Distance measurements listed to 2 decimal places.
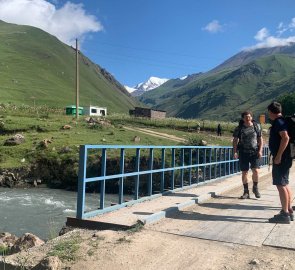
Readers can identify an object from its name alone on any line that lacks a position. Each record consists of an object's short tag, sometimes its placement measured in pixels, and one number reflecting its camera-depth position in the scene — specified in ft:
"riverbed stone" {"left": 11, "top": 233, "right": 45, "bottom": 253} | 14.39
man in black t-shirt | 15.13
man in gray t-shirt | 20.37
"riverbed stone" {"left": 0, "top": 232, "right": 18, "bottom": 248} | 17.12
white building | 191.49
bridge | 13.74
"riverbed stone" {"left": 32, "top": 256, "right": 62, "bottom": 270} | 10.43
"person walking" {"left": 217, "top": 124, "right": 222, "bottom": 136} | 103.02
